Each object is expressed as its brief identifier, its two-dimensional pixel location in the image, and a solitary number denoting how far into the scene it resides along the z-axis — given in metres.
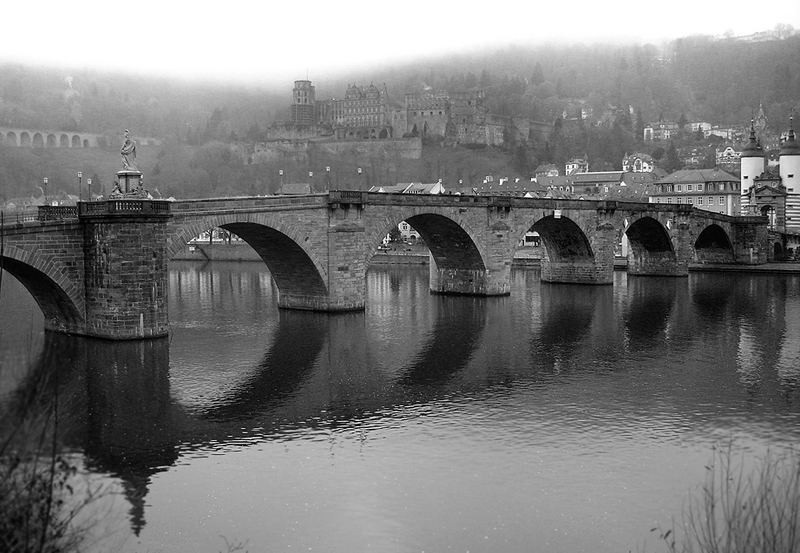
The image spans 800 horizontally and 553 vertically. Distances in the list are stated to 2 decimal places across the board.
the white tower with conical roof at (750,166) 95.19
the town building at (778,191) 91.31
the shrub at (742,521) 10.88
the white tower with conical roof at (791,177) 91.88
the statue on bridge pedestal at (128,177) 35.09
